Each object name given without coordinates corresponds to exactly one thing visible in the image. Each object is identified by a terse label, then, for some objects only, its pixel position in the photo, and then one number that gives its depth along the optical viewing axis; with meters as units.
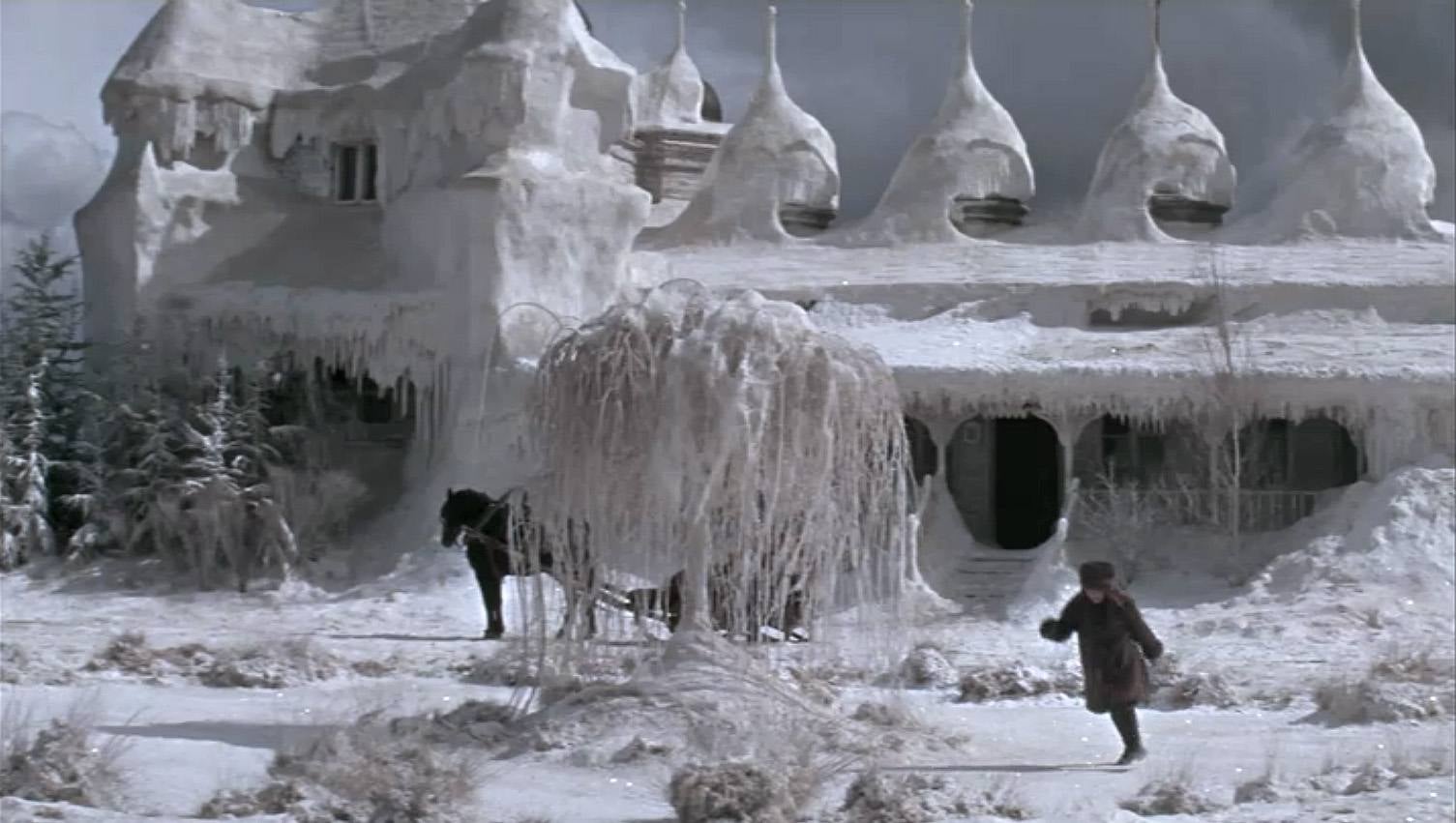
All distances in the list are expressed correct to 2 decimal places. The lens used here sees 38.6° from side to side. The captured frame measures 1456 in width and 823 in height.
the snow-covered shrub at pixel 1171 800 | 9.82
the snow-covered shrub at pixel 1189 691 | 14.40
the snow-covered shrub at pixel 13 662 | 14.30
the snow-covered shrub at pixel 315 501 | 23.58
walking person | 10.91
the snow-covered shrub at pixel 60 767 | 9.30
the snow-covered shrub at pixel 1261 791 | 10.19
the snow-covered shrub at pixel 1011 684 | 14.60
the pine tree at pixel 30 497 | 23.05
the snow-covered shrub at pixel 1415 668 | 14.88
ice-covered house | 24.14
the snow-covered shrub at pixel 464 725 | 11.51
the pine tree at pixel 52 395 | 23.62
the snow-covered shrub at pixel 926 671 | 15.27
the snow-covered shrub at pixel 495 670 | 14.77
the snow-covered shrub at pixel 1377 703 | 13.40
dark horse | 16.36
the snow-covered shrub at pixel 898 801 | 9.47
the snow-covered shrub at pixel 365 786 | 9.16
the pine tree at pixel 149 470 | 23.14
